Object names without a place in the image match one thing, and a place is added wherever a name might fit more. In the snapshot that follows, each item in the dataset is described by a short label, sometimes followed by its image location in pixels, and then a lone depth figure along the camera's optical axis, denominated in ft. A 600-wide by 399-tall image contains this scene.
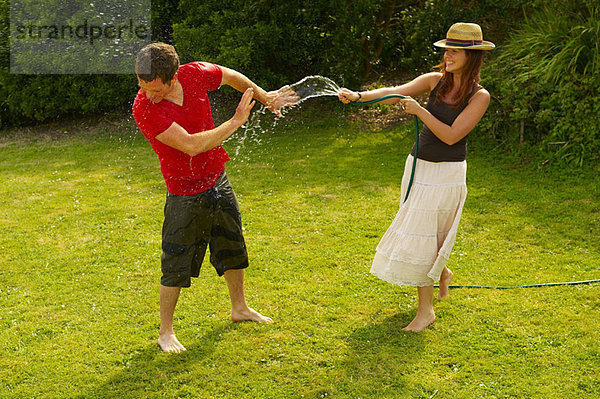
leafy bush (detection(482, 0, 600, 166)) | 23.97
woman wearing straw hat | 12.43
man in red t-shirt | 11.66
